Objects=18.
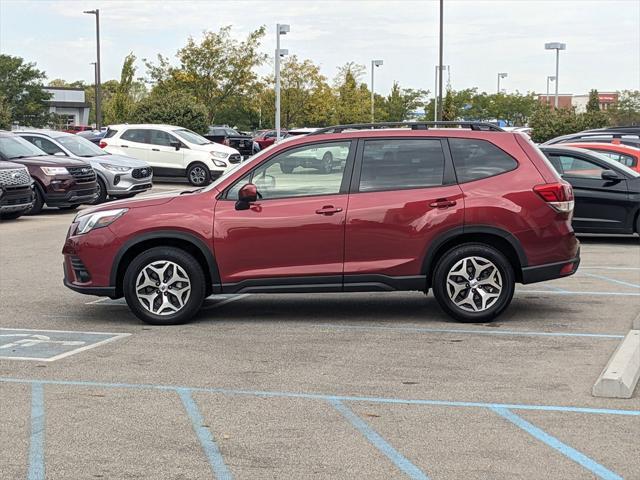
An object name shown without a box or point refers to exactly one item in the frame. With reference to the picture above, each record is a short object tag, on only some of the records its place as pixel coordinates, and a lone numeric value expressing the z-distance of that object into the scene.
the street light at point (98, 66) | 51.11
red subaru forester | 8.90
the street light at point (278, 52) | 42.88
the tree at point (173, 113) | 39.50
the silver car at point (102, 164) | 23.31
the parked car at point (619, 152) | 16.47
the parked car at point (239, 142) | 36.75
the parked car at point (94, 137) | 30.16
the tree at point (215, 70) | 47.03
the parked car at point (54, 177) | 20.67
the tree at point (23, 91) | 80.19
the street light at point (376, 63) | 75.76
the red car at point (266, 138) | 43.91
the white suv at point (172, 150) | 28.67
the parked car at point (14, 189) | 18.83
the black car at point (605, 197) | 14.95
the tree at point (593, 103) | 59.66
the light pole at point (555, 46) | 66.75
